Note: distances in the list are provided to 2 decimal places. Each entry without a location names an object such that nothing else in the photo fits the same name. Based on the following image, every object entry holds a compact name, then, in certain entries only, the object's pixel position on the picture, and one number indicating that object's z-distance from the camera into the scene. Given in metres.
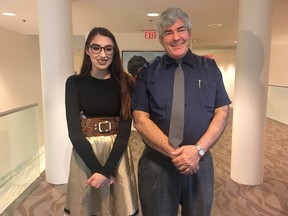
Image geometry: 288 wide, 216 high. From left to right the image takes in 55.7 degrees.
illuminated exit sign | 6.37
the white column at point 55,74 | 3.46
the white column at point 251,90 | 3.38
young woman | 1.64
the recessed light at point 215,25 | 5.71
